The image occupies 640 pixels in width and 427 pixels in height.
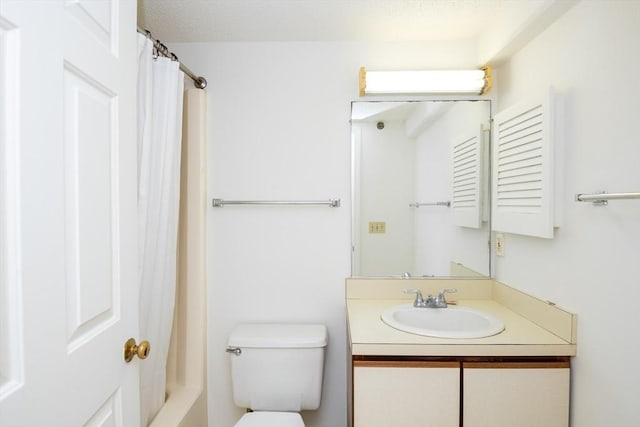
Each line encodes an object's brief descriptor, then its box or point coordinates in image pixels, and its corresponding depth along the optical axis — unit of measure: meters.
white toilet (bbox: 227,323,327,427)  1.69
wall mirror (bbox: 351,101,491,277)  1.88
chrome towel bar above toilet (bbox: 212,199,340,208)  1.88
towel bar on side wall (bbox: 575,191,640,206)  0.94
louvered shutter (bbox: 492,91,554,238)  1.30
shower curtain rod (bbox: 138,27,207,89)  1.39
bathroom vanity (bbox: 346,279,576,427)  1.29
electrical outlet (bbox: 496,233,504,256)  1.78
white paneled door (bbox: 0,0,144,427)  0.60
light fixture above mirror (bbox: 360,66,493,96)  1.78
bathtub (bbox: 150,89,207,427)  1.85
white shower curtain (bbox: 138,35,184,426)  1.37
